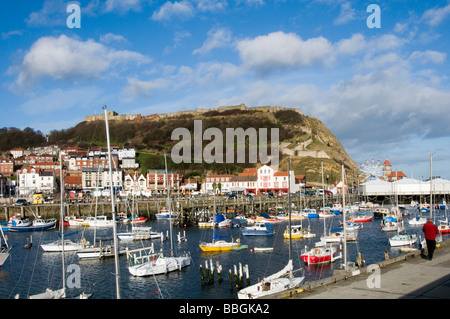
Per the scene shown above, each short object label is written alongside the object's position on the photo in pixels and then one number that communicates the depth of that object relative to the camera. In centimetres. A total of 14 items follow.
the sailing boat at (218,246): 3506
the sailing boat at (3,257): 2970
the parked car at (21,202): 6774
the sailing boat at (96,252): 3331
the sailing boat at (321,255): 2884
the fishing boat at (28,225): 5272
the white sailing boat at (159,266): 2677
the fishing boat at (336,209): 7032
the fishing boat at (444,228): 4253
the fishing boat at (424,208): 6791
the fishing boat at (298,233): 4188
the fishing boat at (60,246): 3628
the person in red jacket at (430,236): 1501
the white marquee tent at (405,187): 9188
